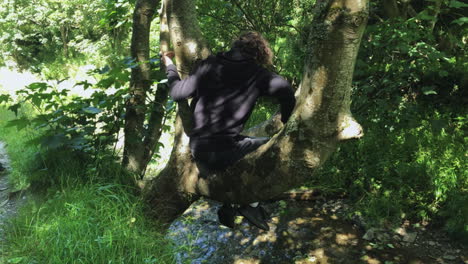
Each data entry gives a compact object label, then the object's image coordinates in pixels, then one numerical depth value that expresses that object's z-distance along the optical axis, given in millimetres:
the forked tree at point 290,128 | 1854
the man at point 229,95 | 2502
